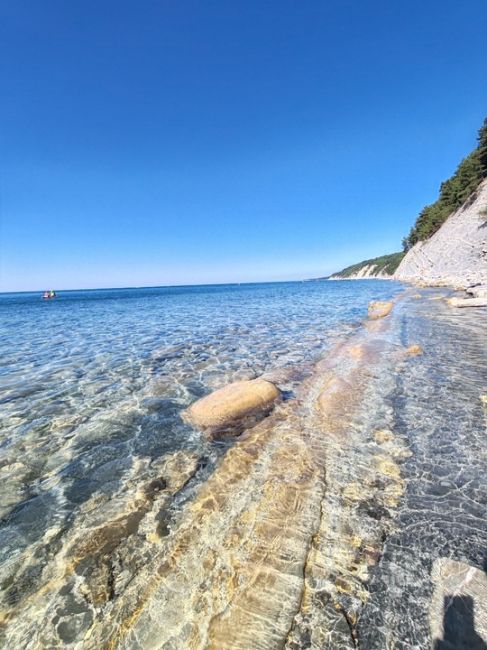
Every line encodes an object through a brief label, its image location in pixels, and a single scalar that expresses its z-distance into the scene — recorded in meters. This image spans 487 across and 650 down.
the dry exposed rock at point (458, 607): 2.31
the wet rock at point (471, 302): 19.28
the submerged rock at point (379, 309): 21.42
